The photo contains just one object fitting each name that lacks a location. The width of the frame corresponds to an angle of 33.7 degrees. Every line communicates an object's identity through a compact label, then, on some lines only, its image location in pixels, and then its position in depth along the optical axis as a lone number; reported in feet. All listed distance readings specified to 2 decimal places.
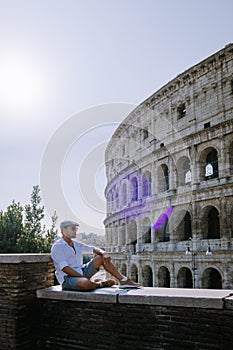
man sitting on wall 14.57
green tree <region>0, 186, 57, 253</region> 66.69
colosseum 62.23
